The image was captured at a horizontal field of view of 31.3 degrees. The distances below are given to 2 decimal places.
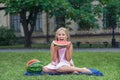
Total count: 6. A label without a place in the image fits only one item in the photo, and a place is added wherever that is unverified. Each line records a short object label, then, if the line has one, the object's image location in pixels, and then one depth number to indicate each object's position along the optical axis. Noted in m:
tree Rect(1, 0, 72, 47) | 11.74
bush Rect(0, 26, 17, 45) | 16.96
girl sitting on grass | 5.23
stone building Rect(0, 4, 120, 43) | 17.28
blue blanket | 5.18
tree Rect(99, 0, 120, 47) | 13.33
